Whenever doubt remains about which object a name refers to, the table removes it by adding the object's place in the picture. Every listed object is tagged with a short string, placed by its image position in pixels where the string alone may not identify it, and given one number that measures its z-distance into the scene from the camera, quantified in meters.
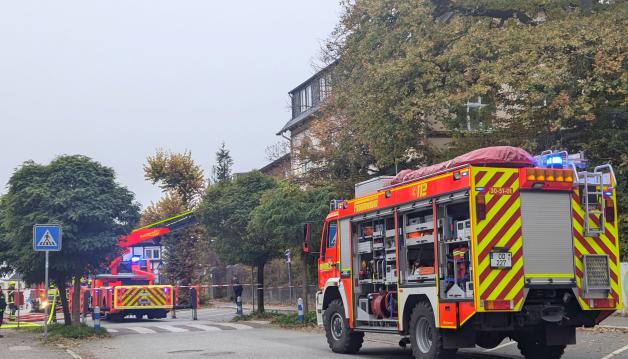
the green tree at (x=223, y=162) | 75.44
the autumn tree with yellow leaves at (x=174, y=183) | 56.97
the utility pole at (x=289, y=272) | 39.29
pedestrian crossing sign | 19.61
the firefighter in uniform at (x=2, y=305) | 24.36
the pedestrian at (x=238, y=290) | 31.27
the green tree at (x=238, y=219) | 29.84
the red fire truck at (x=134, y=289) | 32.06
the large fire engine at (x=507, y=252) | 12.30
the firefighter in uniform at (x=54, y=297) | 29.72
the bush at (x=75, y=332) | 21.66
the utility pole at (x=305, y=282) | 25.86
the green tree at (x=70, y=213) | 22.31
